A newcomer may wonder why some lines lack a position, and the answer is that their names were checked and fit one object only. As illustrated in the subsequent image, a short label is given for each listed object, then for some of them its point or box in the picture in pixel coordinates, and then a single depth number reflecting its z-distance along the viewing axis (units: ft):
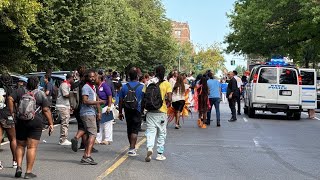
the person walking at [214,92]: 61.57
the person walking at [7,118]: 31.17
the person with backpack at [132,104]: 36.06
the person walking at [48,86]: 55.67
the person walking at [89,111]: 33.17
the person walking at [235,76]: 73.82
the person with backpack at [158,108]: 34.53
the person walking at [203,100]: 59.31
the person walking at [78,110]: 35.40
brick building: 613.11
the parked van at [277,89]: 74.59
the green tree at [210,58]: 394.07
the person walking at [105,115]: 39.70
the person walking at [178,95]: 56.54
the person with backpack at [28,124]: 28.73
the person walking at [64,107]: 42.96
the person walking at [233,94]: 68.33
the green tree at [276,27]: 122.62
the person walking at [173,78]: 63.89
